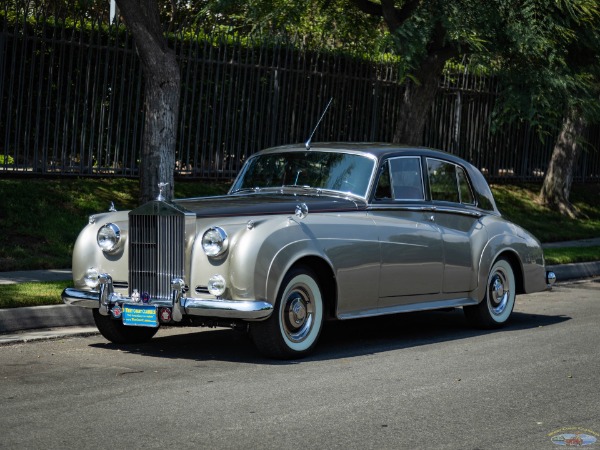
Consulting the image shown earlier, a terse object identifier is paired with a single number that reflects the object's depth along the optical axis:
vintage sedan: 8.45
